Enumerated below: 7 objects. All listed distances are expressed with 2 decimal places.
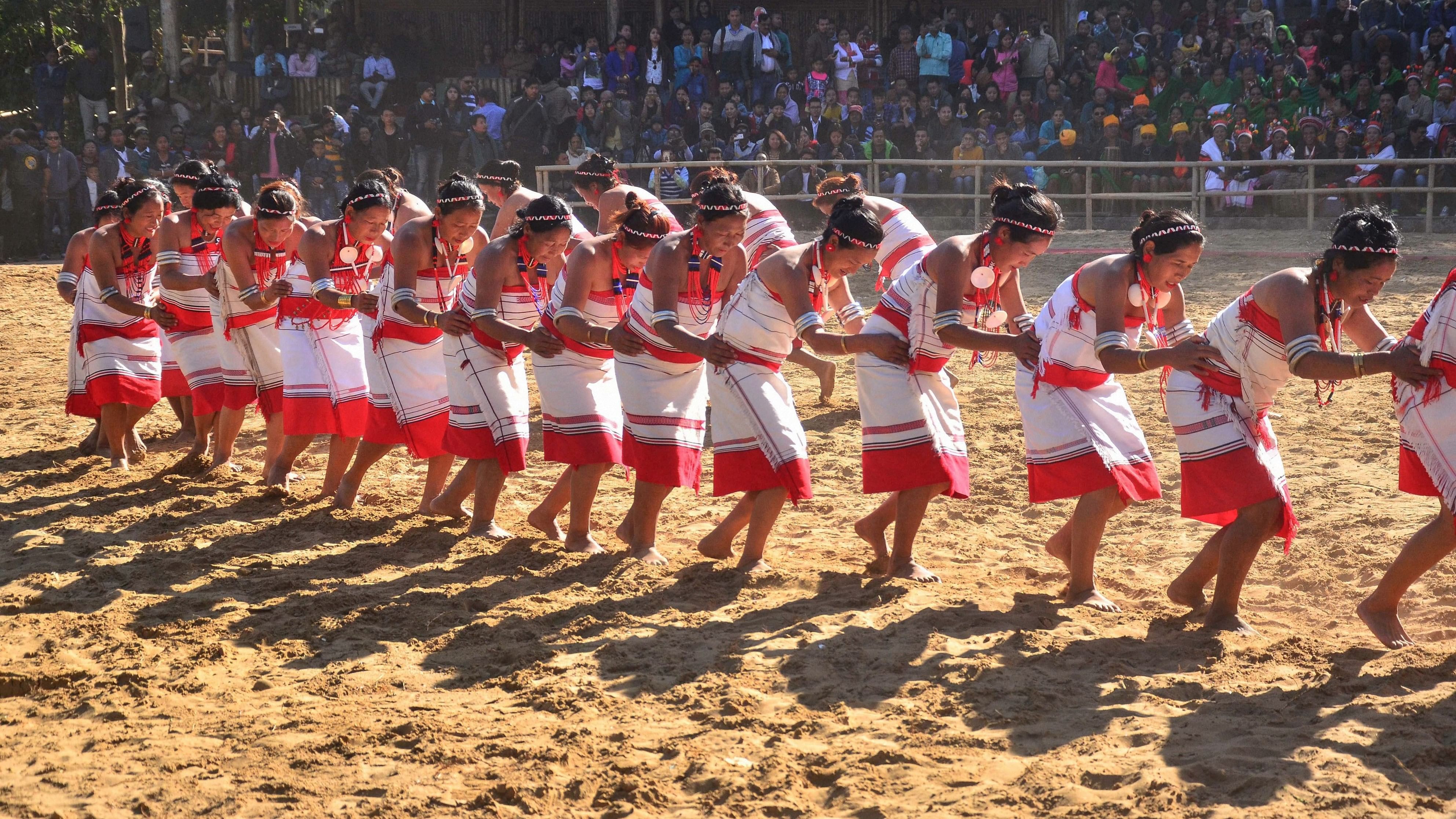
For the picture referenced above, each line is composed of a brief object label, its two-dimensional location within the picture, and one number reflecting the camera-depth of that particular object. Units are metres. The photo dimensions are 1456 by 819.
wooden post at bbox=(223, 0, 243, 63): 21.67
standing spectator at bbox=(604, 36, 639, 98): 18.41
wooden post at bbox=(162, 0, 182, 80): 20.89
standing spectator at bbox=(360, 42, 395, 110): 18.97
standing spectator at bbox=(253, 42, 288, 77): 19.72
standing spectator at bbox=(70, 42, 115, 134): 18.94
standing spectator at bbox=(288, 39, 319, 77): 19.94
